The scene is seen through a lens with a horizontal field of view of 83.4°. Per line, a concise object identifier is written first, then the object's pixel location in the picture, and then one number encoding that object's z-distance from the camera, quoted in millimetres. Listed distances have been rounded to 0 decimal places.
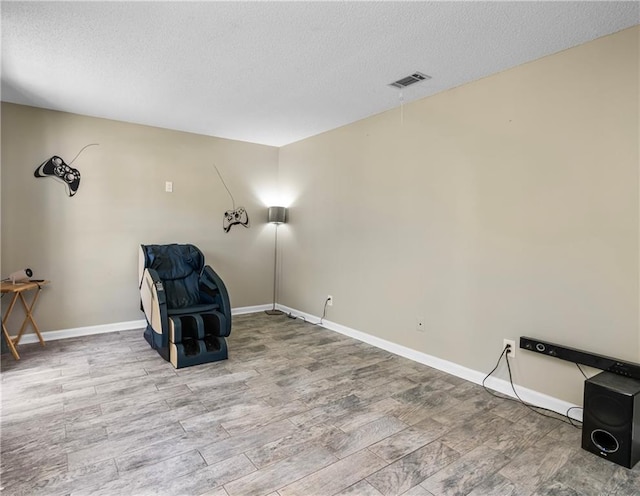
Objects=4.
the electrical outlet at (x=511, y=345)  2671
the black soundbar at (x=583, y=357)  2083
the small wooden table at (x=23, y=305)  3193
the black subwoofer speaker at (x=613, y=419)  1847
